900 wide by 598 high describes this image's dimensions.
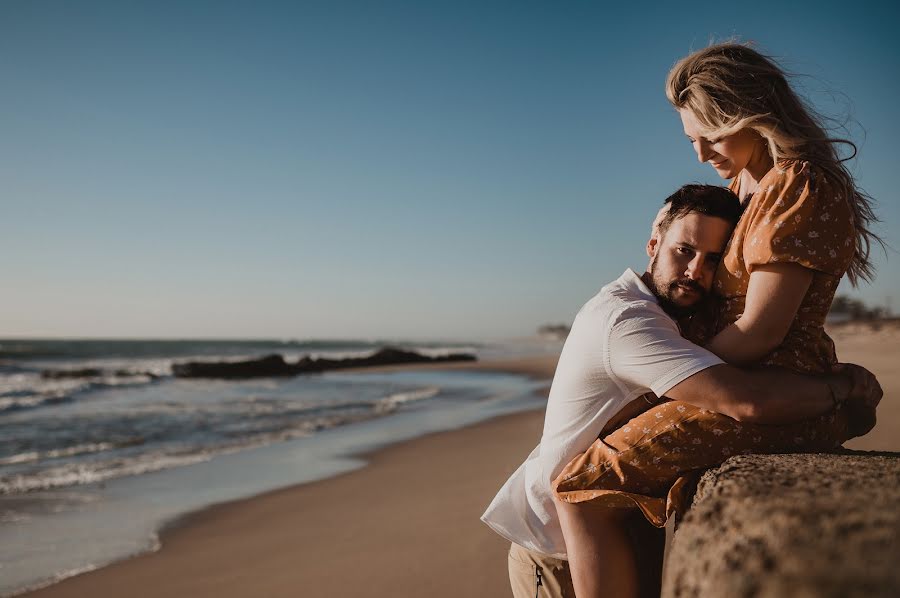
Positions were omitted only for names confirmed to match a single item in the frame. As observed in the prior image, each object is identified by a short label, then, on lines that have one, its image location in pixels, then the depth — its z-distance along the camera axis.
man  2.09
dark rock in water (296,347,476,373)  31.37
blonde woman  2.09
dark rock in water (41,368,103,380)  26.16
